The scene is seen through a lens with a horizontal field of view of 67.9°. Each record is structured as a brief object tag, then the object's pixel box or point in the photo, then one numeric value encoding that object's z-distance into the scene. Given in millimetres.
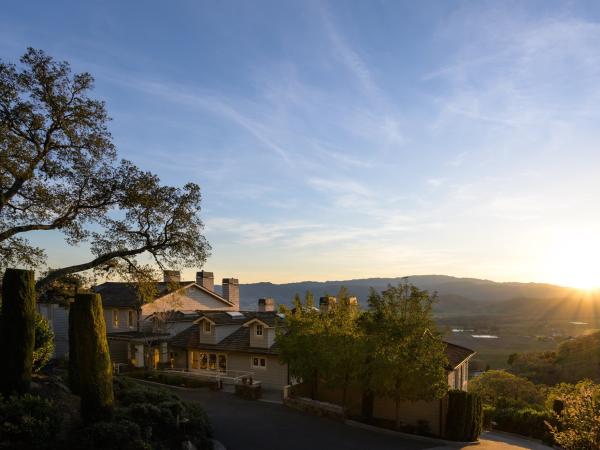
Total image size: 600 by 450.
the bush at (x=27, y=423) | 13672
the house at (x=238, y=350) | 33531
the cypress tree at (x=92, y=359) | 16194
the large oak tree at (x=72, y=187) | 19672
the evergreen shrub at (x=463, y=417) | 25750
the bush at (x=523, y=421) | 30688
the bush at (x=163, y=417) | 17172
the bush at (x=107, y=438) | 14719
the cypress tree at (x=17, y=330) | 15984
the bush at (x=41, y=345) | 20641
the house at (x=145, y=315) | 39938
